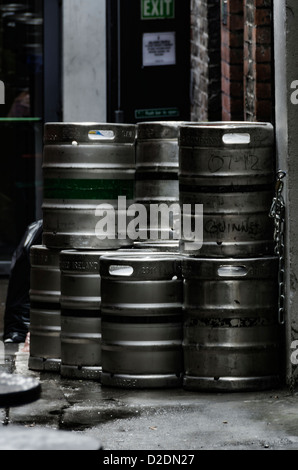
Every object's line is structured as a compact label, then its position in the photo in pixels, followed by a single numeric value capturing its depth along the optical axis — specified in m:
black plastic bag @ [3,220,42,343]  14.46
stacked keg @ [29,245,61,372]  11.73
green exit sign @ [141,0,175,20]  19.02
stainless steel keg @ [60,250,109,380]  11.23
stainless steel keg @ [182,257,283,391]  10.49
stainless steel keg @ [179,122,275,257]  10.53
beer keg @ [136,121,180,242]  11.42
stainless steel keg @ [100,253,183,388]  10.66
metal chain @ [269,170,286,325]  10.57
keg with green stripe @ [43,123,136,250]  11.29
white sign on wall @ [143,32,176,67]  19.03
